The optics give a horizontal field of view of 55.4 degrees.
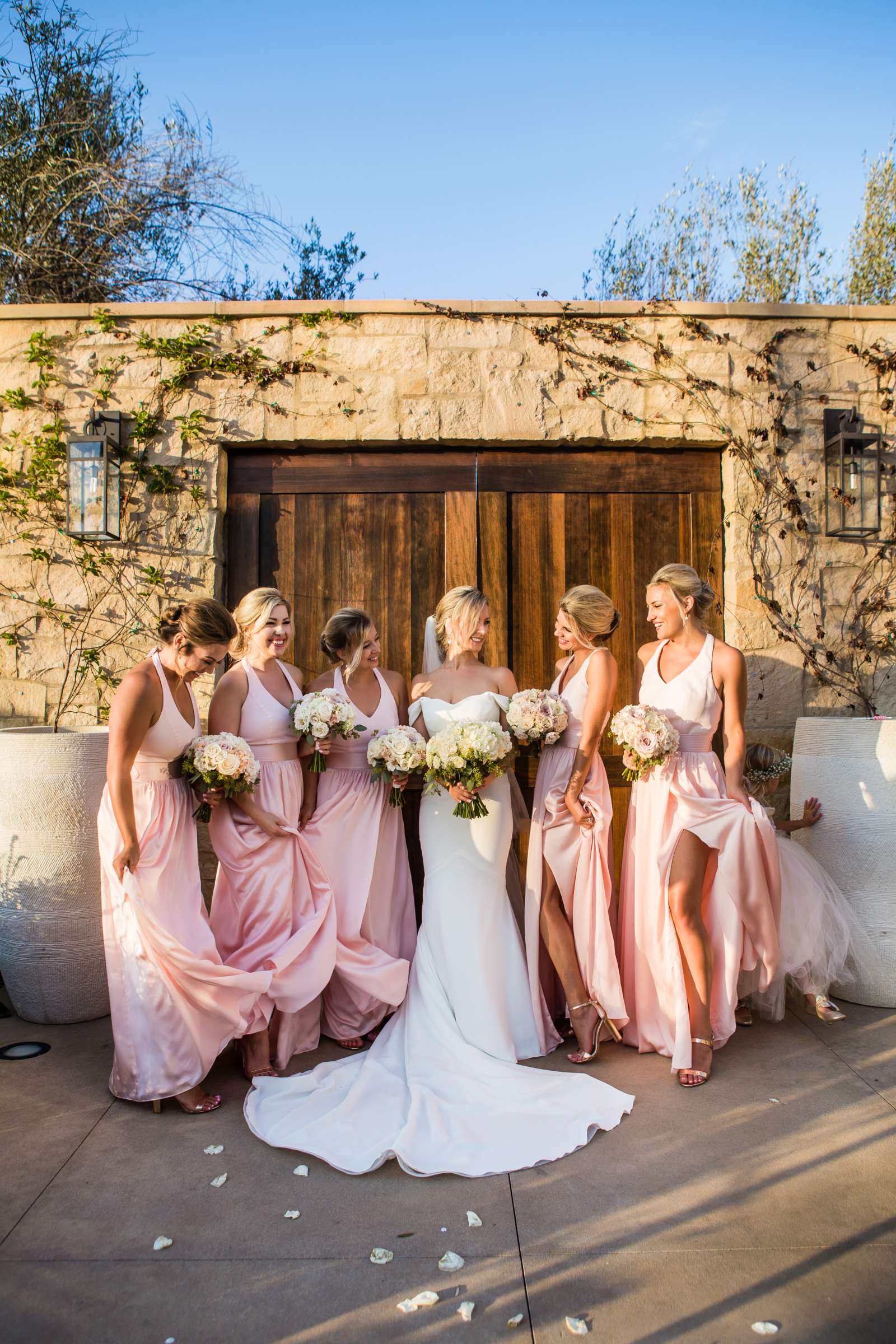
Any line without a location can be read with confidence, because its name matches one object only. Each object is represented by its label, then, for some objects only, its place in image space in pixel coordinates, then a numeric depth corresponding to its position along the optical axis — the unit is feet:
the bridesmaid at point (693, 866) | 12.69
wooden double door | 17.43
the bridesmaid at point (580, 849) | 13.14
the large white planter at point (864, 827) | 14.46
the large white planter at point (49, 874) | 14.05
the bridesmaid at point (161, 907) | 11.41
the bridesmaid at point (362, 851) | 13.42
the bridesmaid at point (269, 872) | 12.50
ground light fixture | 13.00
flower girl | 13.75
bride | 10.01
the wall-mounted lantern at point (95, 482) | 16.70
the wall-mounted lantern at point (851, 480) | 17.03
